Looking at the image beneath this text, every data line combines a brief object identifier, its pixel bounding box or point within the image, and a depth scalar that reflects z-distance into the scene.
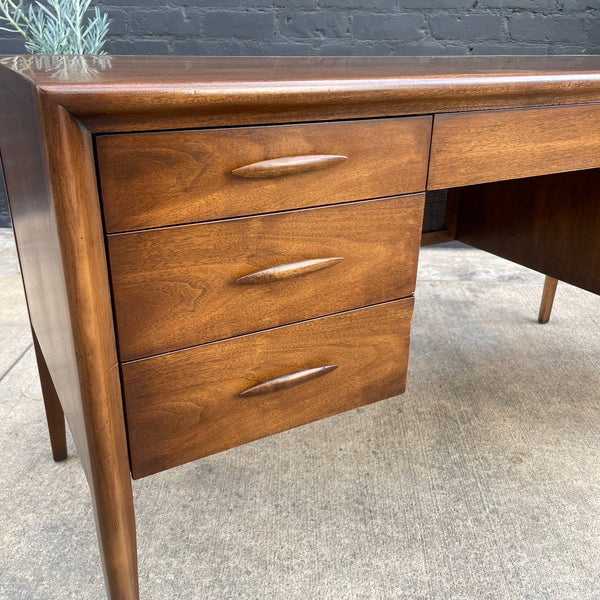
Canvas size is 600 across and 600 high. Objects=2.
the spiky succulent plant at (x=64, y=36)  1.65
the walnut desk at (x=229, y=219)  0.63
